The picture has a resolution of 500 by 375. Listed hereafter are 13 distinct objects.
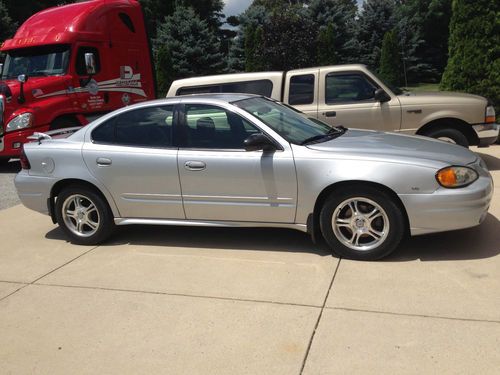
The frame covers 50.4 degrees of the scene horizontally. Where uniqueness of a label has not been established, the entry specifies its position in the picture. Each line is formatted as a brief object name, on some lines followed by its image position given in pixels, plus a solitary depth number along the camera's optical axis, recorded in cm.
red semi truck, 1048
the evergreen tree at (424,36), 2842
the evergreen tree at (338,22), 2520
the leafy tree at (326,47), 2112
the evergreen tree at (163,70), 2128
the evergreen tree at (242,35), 2471
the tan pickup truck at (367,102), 796
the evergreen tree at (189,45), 2432
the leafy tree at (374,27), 2703
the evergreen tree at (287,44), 2100
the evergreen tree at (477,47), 1069
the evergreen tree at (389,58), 2206
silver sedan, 447
